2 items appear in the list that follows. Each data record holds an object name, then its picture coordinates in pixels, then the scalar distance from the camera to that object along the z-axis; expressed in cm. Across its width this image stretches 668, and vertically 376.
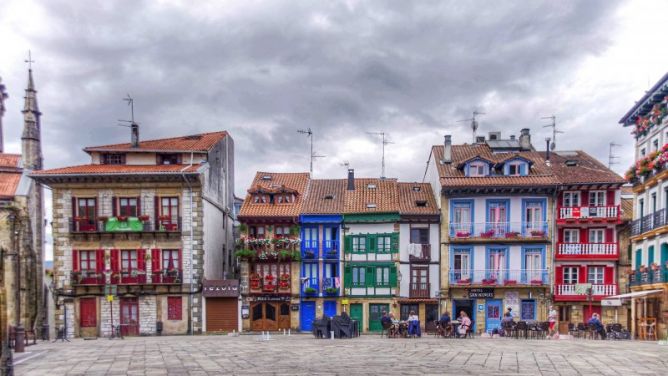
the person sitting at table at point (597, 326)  3006
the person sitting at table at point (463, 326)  2964
